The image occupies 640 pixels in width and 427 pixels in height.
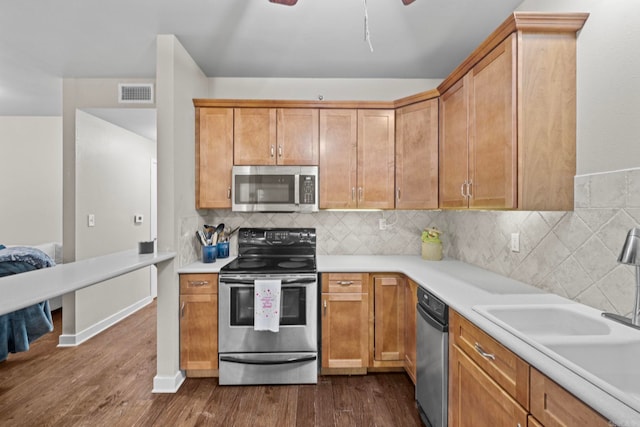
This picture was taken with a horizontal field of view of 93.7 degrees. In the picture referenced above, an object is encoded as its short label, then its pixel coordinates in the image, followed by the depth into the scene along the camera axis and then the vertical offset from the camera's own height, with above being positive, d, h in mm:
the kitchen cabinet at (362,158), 2777 +500
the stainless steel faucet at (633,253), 1053 -144
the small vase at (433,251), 2793 -360
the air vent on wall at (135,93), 3033 +1208
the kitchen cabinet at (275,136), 2746 +697
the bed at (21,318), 2426 -916
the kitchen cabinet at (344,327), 2443 -938
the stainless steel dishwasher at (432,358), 1646 -873
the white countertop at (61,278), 1179 -333
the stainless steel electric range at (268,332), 2357 -954
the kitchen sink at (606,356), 1075 -523
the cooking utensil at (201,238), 2674 -237
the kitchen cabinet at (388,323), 2453 -907
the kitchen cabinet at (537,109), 1504 +531
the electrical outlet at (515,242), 1944 -192
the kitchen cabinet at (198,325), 2402 -909
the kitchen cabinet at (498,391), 888 -653
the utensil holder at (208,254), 2633 -372
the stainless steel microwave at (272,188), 2717 +218
